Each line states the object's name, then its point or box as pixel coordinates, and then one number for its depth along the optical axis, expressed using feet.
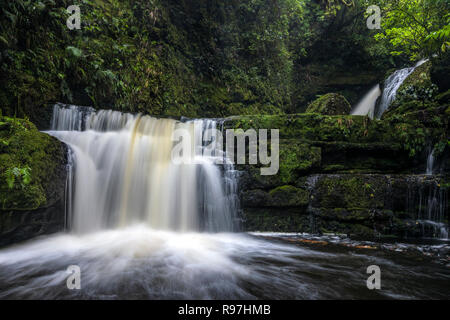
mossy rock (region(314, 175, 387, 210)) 15.05
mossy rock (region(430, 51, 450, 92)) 19.63
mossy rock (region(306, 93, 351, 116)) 26.13
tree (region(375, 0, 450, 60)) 20.49
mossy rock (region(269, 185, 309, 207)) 15.57
